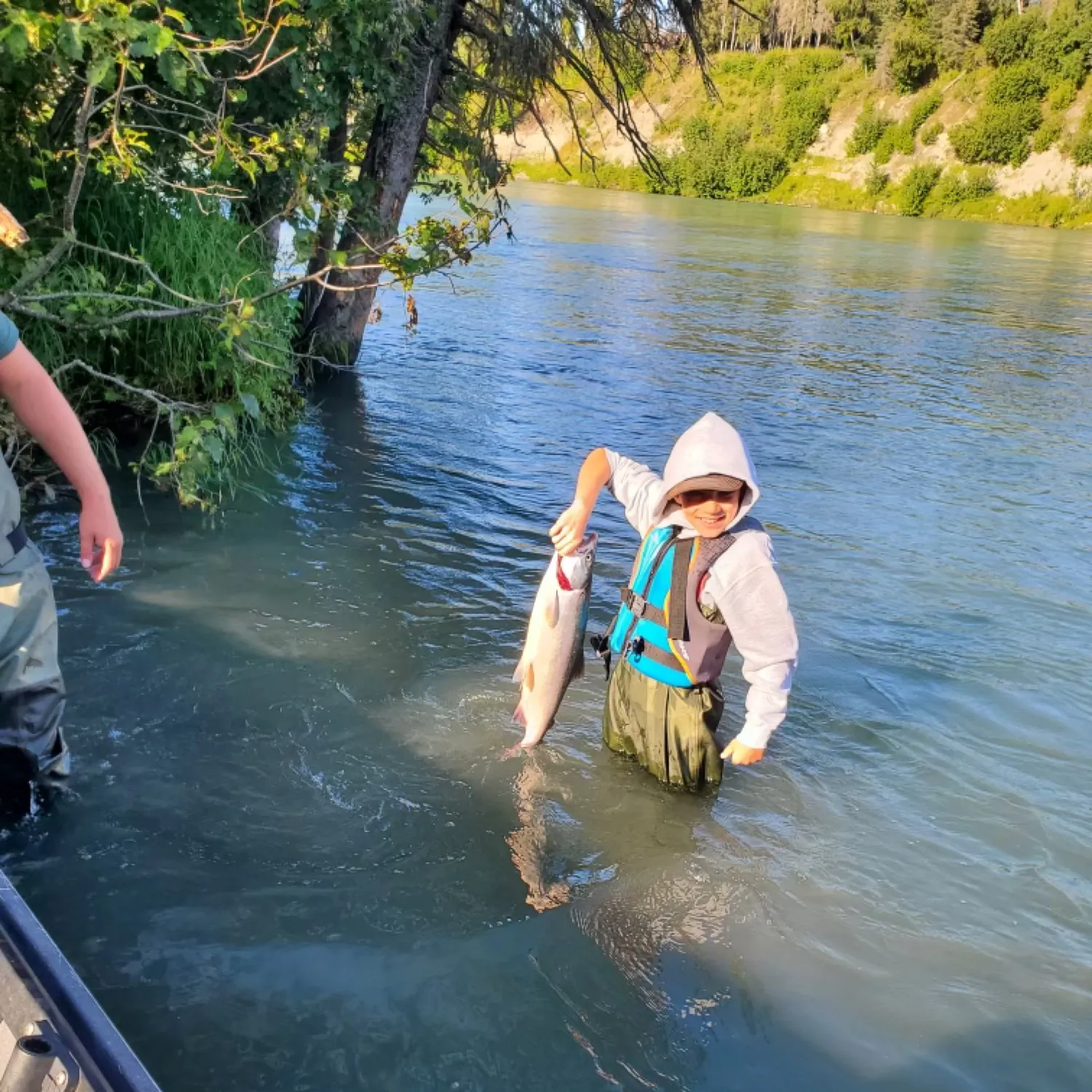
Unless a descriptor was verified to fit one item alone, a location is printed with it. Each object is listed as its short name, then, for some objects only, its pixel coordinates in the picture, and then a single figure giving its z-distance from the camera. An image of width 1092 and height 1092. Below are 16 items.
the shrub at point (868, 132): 75.19
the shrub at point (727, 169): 76.88
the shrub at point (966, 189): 65.06
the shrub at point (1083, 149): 61.81
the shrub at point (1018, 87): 69.00
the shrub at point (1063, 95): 67.12
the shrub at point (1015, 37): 71.44
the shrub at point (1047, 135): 65.75
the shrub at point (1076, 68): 67.88
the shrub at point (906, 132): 72.56
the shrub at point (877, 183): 69.81
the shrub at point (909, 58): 76.31
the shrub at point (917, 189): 66.06
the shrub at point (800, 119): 79.69
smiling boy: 4.23
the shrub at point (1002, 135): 66.56
